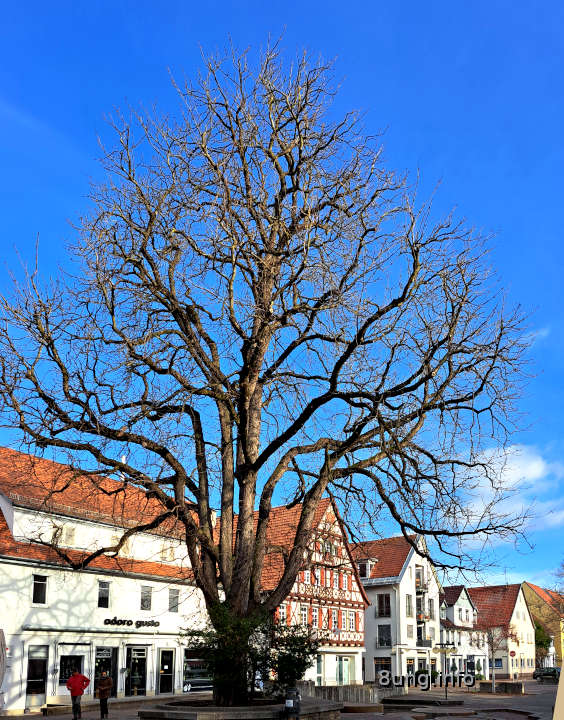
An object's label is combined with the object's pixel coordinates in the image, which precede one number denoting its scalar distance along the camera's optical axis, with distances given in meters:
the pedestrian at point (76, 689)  25.86
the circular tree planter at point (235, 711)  16.12
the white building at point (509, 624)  85.00
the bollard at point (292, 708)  16.69
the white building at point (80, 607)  32.03
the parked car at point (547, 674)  78.31
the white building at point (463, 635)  76.50
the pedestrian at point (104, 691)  26.89
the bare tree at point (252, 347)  17.44
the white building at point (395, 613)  63.53
